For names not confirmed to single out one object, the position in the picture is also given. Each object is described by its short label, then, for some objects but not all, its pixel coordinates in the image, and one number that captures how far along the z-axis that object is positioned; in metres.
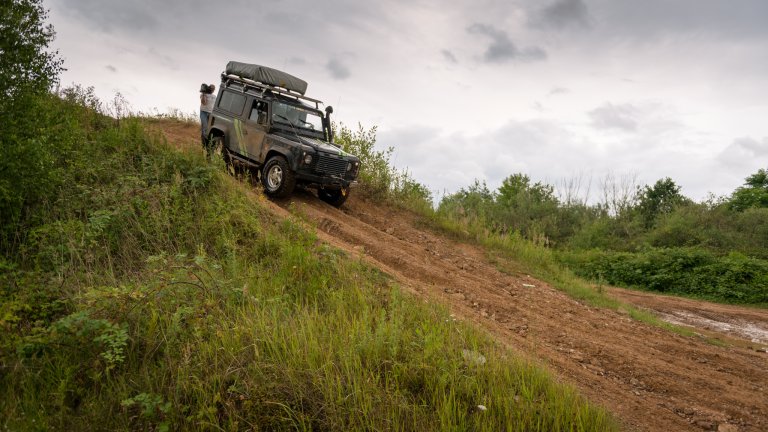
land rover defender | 10.57
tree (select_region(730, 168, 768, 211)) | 22.33
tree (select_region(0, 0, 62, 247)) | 6.48
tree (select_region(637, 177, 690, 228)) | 23.49
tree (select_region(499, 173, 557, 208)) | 25.77
